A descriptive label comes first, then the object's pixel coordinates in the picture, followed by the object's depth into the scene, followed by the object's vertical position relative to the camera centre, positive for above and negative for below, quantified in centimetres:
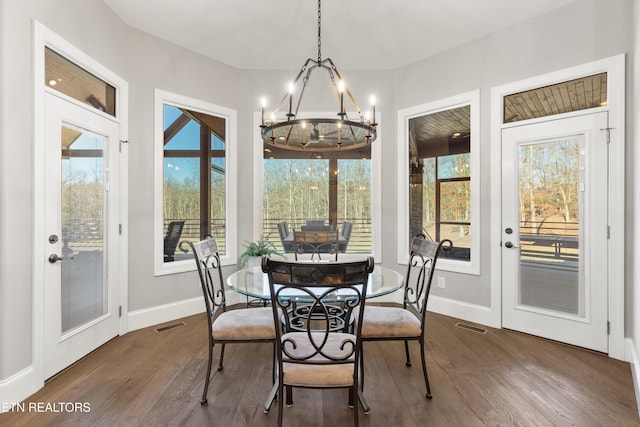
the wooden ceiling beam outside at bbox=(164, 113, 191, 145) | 369 +101
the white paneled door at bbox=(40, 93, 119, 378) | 237 -15
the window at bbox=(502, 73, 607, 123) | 282 +110
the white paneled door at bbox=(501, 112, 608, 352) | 281 -13
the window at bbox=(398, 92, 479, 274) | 366 +45
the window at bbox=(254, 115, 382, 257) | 437 +30
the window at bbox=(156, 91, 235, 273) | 362 +45
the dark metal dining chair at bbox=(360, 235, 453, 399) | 213 -74
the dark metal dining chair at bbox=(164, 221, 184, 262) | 368 -29
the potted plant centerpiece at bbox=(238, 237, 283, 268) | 386 -47
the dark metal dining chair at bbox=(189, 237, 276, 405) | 210 -75
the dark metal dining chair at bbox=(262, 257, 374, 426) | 154 -70
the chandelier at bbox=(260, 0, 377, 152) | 221 +62
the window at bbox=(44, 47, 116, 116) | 238 +107
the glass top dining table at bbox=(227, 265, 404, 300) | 206 -49
